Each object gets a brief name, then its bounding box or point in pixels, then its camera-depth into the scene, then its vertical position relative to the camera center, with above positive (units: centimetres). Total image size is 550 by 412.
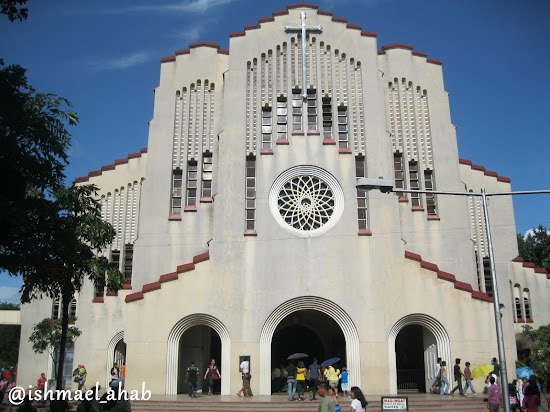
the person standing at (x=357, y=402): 1296 -66
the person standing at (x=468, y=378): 2458 -33
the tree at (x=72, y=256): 1898 +411
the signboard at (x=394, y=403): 1691 -91
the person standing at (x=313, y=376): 2380 -18
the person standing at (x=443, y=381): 2525 -45
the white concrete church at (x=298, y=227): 2647 +707
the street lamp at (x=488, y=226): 1561 +390
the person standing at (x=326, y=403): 1220 -64
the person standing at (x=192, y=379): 2447 -25
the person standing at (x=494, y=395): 1836 -77
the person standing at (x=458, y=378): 2478 -33
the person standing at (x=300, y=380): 2355 -33
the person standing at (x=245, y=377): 2519 -20
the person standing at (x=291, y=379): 2341 -28
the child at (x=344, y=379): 2467 -32
